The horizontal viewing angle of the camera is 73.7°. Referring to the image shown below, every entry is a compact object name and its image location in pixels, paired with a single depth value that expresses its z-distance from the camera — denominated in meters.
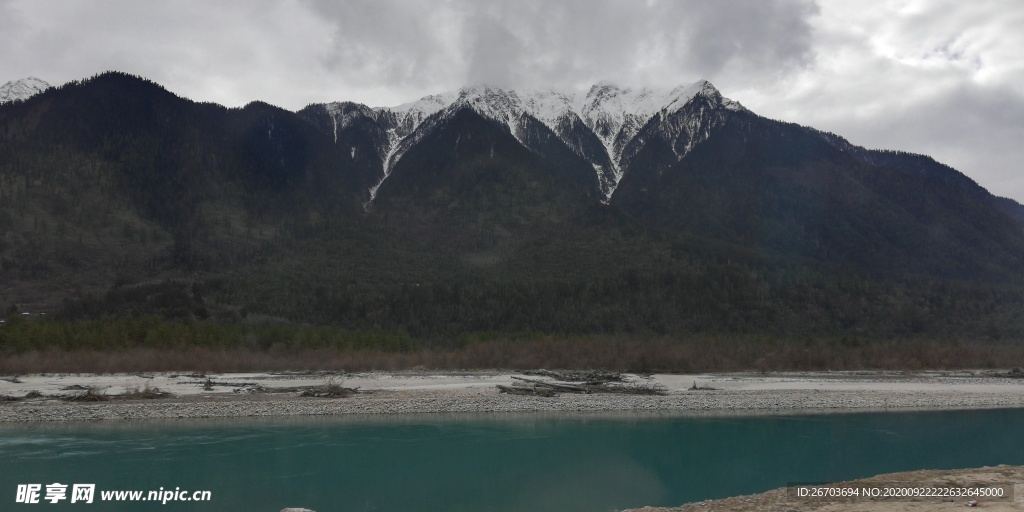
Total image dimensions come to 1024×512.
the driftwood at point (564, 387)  50.78
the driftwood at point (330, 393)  46.03
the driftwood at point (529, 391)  48.31
